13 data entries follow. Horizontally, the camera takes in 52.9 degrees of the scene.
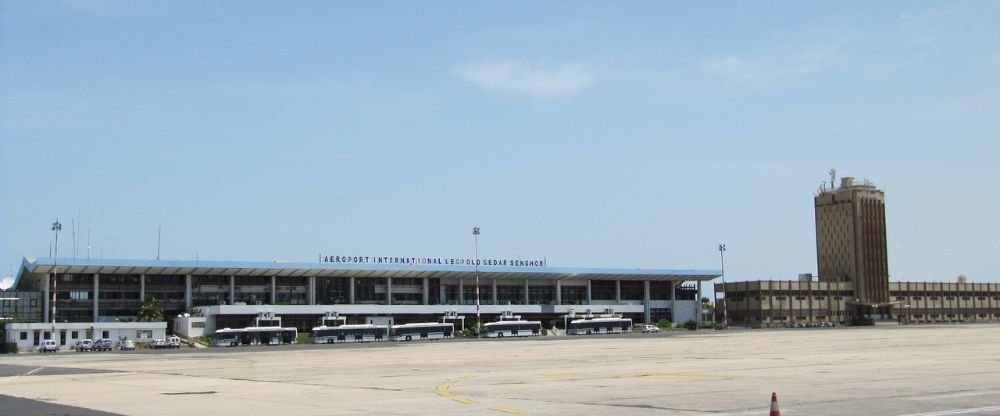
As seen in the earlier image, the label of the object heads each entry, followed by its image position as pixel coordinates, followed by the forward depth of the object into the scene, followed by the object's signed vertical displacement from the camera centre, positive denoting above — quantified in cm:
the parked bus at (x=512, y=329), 13812 -631
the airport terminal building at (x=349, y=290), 14538 -87
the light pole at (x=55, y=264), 13012 +349
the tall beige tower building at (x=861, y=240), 19050 +744
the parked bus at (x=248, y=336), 12025 -594
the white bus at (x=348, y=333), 12519 -610
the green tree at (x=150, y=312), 14262 -336
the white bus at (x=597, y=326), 14238 -624
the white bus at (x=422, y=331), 13188 -623
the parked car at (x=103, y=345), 11462 -641
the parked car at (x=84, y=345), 11709 -654
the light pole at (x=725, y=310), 17988 -553
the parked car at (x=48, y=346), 11562 -651
